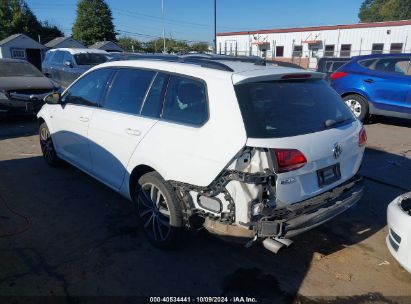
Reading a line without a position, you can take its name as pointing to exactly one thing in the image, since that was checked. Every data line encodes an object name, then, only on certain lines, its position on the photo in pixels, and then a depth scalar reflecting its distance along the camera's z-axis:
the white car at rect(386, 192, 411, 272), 2.85
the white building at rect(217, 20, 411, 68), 29.39
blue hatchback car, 8.22
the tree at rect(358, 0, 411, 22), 89.56
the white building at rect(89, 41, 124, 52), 32.50
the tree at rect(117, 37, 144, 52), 58.59
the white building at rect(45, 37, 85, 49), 32.75
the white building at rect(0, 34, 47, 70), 29.64
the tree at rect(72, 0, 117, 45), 60.50
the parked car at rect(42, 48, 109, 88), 12.54
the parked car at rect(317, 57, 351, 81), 11.03
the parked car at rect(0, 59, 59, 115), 8.72
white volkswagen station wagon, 2.69
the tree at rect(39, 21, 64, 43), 51.03
